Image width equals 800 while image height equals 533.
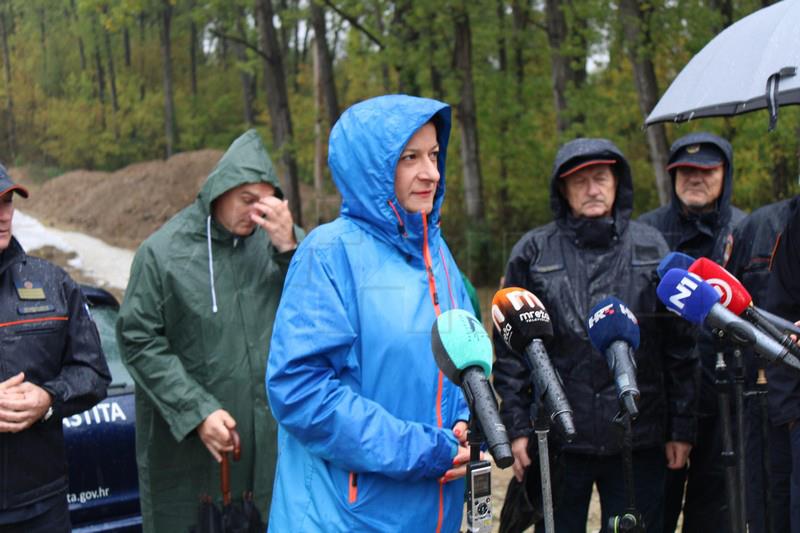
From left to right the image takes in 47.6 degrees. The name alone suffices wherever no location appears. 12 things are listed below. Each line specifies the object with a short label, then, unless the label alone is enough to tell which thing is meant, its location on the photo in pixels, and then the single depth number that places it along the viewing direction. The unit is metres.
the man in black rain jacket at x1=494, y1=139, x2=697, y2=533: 3.71
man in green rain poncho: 3.91
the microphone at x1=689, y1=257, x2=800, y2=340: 2.70
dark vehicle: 4.44
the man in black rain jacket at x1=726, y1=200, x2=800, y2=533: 3.79
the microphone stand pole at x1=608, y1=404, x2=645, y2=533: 2.47
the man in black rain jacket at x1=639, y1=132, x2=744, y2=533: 4.52
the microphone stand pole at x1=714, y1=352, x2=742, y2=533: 2.91
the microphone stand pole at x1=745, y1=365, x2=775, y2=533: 3.14
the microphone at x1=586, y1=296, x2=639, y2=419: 2.61
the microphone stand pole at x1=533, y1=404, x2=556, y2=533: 2.14
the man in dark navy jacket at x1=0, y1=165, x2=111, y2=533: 3.21
